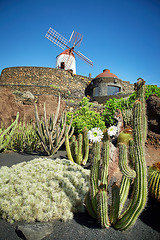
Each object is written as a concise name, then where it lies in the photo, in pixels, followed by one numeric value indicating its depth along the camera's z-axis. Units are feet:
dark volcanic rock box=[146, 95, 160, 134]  18.74
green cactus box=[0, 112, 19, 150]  15.58
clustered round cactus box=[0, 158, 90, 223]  6.27
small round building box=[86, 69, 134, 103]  69.87
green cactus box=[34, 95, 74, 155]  15.42
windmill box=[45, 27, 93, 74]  86.74
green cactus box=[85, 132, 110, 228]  5.29
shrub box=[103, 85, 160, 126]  26.63
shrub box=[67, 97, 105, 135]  22.32
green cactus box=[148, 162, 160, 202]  7.80
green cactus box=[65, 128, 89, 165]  13.14
